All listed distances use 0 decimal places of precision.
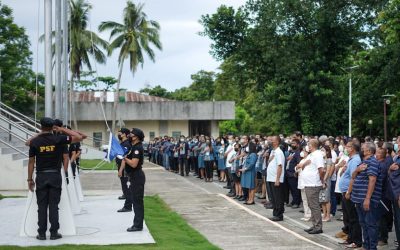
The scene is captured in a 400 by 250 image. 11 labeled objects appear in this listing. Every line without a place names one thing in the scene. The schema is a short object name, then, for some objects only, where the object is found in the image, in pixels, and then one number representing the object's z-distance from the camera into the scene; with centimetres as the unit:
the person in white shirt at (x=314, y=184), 1268
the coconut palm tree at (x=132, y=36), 5341
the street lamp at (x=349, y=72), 3409
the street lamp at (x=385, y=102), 4473
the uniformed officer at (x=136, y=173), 1152
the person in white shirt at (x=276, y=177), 1436
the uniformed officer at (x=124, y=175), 1465
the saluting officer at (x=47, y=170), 1062
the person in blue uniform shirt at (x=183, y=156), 3066
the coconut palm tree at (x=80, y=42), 5106
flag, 1478
